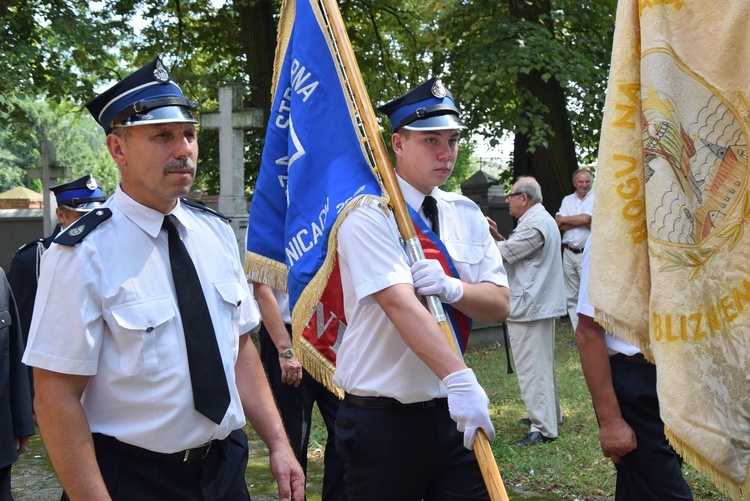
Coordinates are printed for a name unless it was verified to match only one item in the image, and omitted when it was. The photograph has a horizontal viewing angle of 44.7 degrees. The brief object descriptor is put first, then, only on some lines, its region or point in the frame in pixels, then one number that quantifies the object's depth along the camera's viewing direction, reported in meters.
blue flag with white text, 3.86
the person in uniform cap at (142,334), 2.85
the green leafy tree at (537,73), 14.07
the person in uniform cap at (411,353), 3.34
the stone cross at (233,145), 11.38
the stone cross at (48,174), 16.94
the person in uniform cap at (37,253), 6.64
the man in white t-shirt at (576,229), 11.34
